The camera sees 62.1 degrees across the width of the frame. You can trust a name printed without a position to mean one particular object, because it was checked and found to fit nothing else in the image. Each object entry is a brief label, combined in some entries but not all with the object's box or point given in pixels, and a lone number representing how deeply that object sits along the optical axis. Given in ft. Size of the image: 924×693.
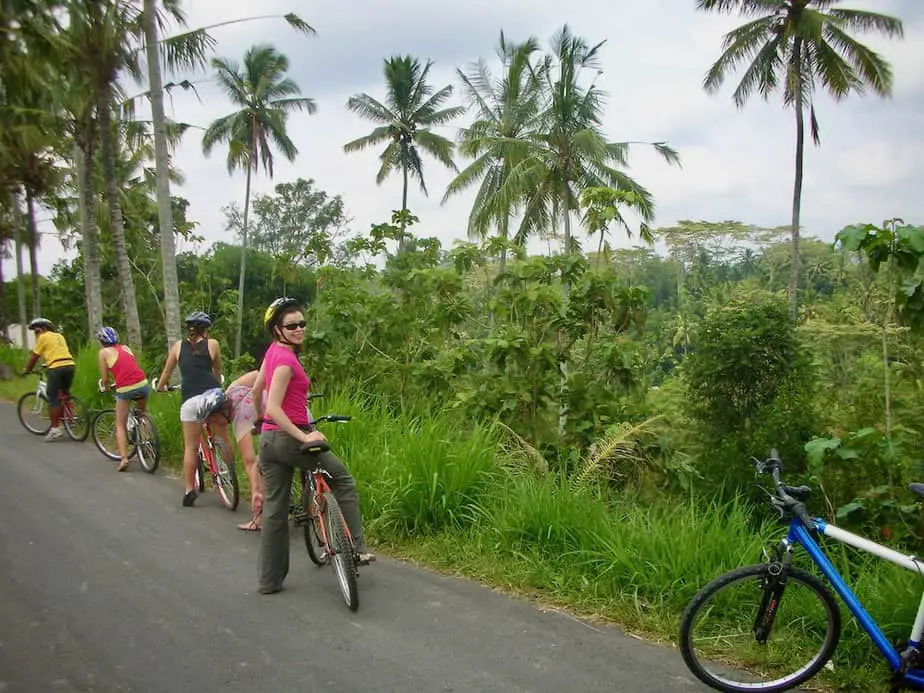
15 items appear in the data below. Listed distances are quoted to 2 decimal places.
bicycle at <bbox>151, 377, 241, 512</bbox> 22.54
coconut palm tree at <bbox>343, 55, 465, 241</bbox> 128.26
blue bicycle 11.09
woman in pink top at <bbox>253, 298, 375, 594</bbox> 16.06
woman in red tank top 28.48
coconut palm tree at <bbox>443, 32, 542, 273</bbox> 99.14
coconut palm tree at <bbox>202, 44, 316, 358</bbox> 123.24
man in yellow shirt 34.50
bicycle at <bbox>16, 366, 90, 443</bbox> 34.83
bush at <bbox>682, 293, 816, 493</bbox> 25.57
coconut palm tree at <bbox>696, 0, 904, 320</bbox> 82.94
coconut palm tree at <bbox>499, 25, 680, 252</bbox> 89.56
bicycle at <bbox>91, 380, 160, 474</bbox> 28.12
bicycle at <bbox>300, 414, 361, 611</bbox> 15.21
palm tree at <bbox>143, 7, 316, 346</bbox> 38.17
